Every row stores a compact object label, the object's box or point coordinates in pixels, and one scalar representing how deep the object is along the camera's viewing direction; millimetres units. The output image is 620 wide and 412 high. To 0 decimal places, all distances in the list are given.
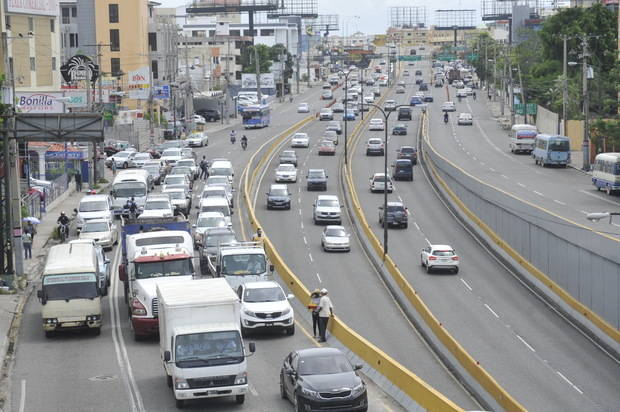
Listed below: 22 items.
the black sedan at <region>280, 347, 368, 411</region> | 23094
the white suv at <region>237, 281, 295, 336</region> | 33281
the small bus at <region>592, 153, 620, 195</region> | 64312
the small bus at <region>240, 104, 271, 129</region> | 119938
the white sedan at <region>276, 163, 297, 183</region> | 78500
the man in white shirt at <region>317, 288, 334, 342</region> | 32688
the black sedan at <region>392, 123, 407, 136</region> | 109062
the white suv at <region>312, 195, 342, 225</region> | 62500
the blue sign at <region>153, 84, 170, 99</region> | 110312
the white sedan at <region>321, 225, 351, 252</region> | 54875
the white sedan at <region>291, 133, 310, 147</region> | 100000
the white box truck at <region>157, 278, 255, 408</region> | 24531
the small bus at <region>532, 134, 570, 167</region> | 81062
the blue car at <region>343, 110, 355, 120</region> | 126688
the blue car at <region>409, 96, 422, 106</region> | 148100
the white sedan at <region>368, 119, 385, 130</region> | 113250
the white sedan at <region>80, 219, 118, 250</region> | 51031
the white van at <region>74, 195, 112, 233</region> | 54688
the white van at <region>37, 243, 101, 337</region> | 33406
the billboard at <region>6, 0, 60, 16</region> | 84938
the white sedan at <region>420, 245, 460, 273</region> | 50875
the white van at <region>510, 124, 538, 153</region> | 92938
